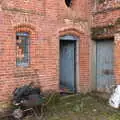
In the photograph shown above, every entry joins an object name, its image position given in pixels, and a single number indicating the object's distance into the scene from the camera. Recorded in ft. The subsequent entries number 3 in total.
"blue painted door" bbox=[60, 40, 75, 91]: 21.71
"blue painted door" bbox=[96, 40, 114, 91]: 20.39
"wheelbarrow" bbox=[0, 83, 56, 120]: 15.47
